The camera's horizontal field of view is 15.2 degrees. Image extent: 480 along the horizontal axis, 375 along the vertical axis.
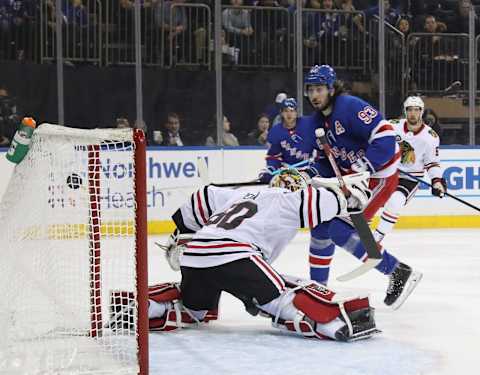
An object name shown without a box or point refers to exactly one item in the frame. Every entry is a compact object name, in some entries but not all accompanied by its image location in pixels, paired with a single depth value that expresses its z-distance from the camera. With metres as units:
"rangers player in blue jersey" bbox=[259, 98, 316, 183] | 11.68
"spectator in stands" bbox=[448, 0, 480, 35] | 15.69
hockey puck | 5.82
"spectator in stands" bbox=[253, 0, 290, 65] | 15.23
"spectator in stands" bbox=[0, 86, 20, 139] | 13.77
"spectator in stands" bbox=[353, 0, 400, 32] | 15.56
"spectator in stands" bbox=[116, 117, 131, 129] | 14.24
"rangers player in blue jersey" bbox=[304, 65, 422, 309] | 7.60
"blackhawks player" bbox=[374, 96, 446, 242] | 10.69
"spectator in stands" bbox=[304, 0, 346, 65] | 15.30
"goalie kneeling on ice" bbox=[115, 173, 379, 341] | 6.29
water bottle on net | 5.31
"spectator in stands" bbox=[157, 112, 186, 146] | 14.58
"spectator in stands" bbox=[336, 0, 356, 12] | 15.92
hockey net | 5.36
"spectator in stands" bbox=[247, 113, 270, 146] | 15.05
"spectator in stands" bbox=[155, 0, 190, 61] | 14.64
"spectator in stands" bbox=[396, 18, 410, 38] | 15.93
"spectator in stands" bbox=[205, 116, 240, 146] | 14.72
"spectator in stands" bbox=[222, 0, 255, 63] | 15.01
